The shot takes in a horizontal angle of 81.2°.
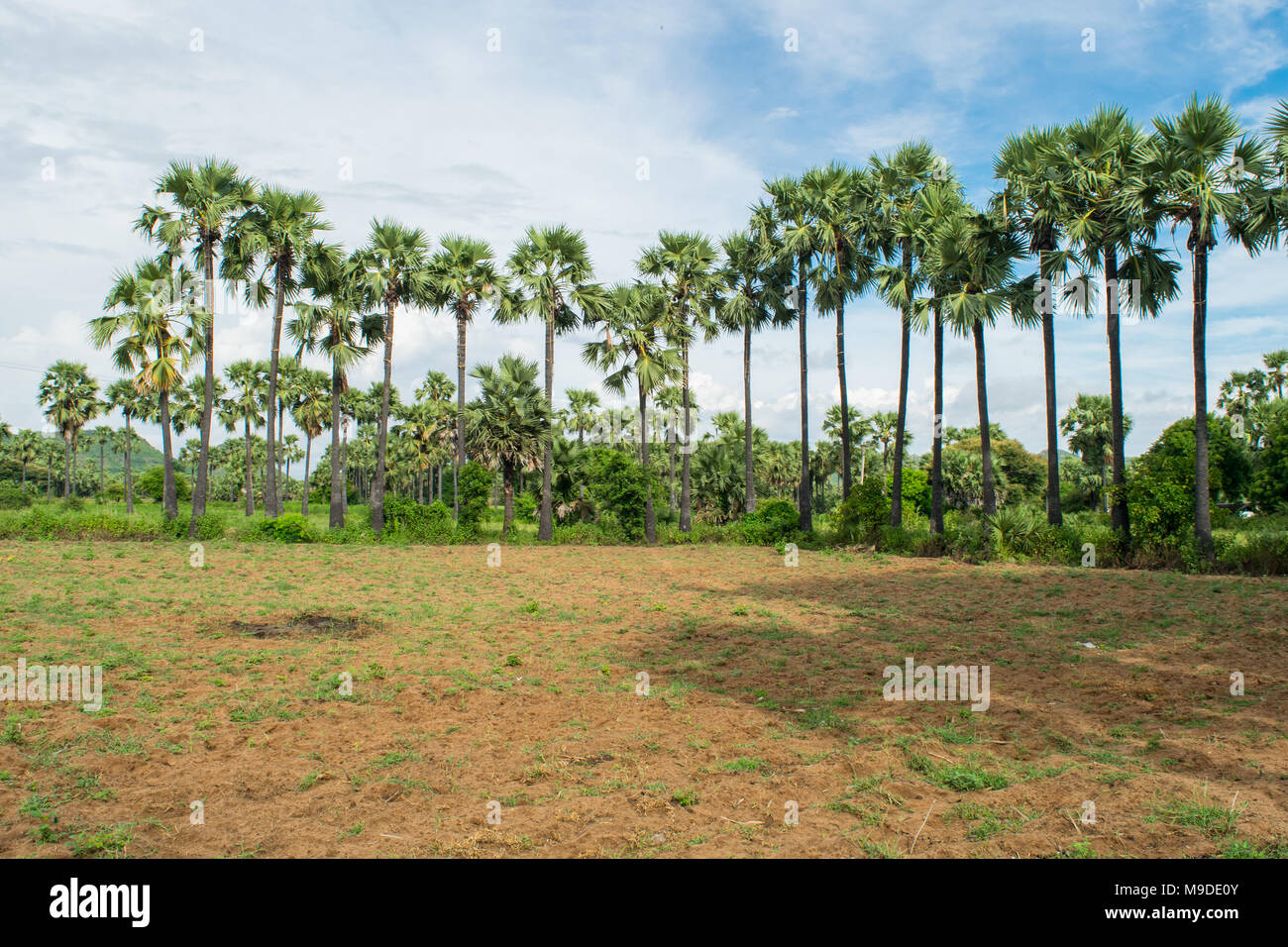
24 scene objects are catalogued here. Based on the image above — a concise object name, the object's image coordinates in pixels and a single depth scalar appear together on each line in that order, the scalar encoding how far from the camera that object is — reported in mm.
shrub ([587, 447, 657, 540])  32594
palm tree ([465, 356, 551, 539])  32562
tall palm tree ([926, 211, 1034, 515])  23562
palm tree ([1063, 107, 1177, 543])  19938
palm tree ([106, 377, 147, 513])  58094
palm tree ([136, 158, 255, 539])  29609
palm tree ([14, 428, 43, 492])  82750
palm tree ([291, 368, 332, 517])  52969
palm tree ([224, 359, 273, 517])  56531
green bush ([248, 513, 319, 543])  28891
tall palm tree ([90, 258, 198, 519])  28734
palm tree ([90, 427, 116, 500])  77700
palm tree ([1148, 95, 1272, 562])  17594
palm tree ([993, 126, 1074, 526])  21166
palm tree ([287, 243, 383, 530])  32562
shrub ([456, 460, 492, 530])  31969
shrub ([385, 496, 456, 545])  31250
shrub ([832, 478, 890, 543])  27234
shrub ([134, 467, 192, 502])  70000
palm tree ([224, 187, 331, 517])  31328
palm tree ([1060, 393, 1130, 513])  52531
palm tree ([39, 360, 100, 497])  56188
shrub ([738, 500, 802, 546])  30758
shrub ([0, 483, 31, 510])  49362
